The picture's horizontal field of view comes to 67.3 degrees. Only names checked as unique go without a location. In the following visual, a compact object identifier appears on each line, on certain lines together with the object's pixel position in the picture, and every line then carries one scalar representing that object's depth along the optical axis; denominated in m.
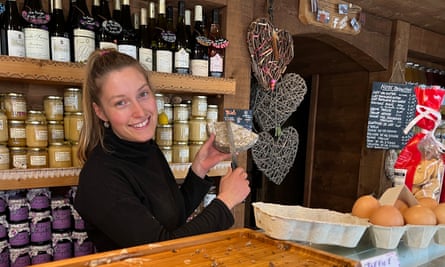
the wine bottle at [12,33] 1.12
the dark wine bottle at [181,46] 1.45
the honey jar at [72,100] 1.26
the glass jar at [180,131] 1.49
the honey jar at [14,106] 1.17
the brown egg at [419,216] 0.84
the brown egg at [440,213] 0.88
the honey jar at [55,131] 1.25
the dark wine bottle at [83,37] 1.22
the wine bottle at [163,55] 1.40
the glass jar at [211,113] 1.57
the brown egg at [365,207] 0.88
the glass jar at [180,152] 1.49
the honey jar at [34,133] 1.19
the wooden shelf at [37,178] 1.11
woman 0.79
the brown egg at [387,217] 0.81
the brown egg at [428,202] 0.94
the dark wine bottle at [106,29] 1.29
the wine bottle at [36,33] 1.13
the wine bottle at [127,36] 1.31
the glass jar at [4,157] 1.15
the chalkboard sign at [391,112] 2.37
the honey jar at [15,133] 1.18
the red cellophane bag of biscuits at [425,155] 1.08
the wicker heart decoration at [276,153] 1.84
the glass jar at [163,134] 1.46
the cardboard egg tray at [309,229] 0.75
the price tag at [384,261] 0.65
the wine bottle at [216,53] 1.57
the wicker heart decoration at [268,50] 1.71
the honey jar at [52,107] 1.24
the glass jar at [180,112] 1.49
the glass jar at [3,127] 1.15
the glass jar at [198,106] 1.52
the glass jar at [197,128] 1.52
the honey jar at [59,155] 1.23
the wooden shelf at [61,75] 1.09
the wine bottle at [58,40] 1.19
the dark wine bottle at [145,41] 1.36
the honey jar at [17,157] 1.17
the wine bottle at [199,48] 1.51
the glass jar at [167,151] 1.46
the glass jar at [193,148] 1.54
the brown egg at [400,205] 0.91
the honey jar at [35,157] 1.20
